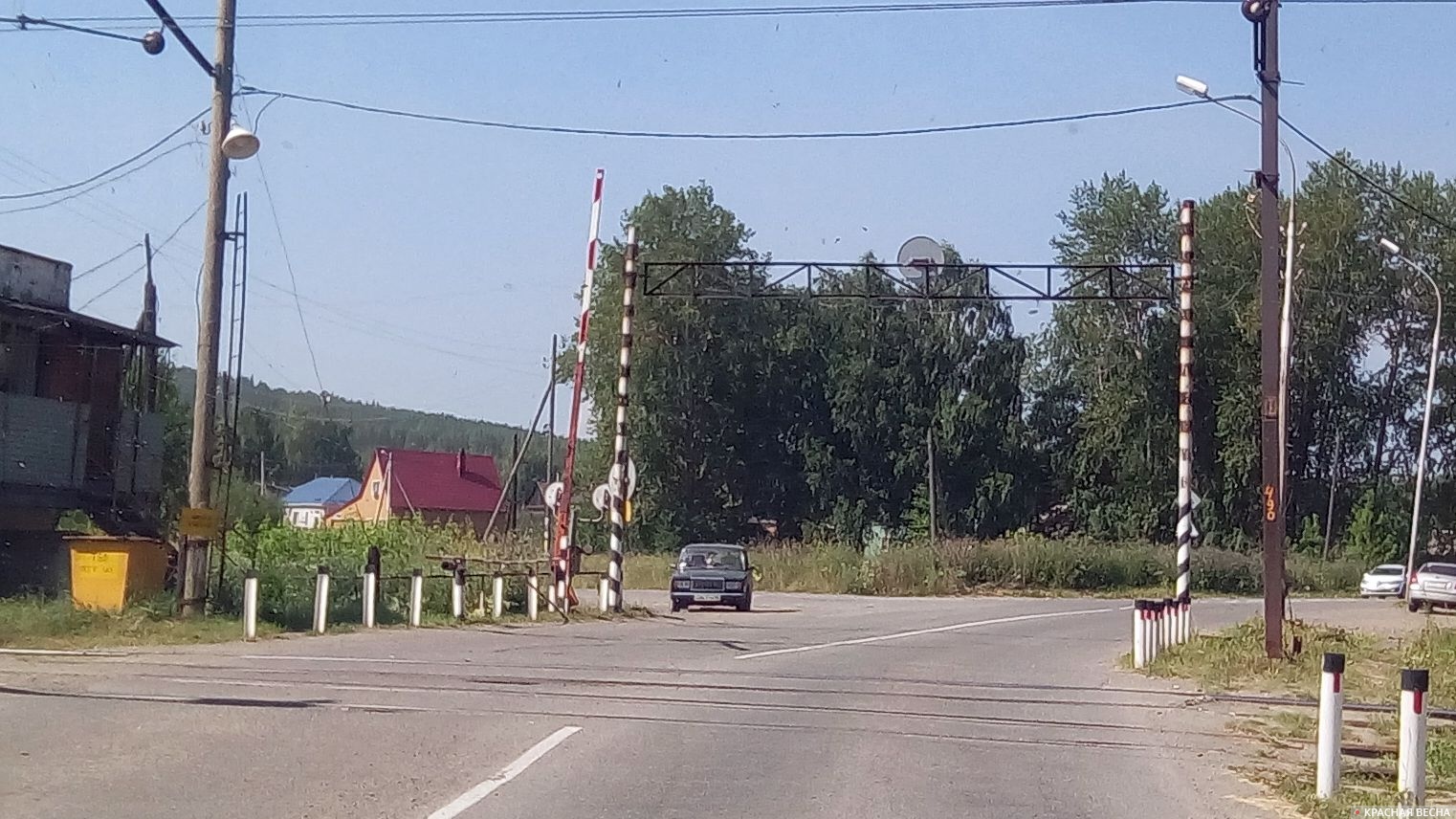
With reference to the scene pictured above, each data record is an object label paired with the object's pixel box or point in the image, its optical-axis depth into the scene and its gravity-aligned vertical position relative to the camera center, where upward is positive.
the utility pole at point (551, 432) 60.28 +3.14
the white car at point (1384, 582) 59.94 -1.61
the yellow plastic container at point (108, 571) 23.19 -1.07
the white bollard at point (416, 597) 25.78 -1.44
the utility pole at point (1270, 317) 20.25 +2.84
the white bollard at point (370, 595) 25.19 -1.40
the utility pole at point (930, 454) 78.62 +3.56
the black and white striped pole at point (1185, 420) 24.39 +1.78
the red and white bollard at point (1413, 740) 9.77 -1.25
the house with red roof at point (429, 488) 95.88 +1.34
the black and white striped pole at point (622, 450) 31.45 +1.33
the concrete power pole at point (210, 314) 22.12 +2.62
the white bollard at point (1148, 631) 21.95 -1.39
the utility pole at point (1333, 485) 75.56 +2.54
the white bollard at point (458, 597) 27.31 -1.50
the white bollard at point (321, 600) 23.91 -1.43
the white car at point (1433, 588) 43.88 -1.29
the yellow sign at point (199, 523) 21.83 -0.30
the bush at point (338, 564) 24.97 -1.10
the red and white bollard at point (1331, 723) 10.46 -1.23
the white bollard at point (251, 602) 22.19 -1.38
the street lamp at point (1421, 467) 49.75 +2.37
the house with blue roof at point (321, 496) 115.33 +0.75
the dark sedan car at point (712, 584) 37.31 -1.54
